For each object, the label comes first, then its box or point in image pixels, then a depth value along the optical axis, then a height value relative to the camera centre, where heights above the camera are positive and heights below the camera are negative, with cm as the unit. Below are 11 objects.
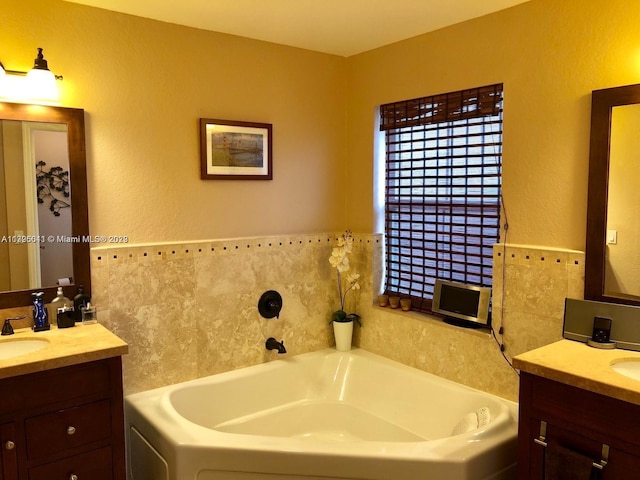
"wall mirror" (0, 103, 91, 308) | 234 +0
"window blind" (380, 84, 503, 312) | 274 +8
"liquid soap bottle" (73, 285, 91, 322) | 246 -46
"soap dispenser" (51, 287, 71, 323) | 242 -46
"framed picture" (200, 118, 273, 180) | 288 +30
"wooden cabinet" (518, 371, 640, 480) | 170 -78
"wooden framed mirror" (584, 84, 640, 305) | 213 +2
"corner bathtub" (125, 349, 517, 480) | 209 -104
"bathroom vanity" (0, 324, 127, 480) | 192 -79
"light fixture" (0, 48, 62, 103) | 228 +52
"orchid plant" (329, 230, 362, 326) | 329 -45
